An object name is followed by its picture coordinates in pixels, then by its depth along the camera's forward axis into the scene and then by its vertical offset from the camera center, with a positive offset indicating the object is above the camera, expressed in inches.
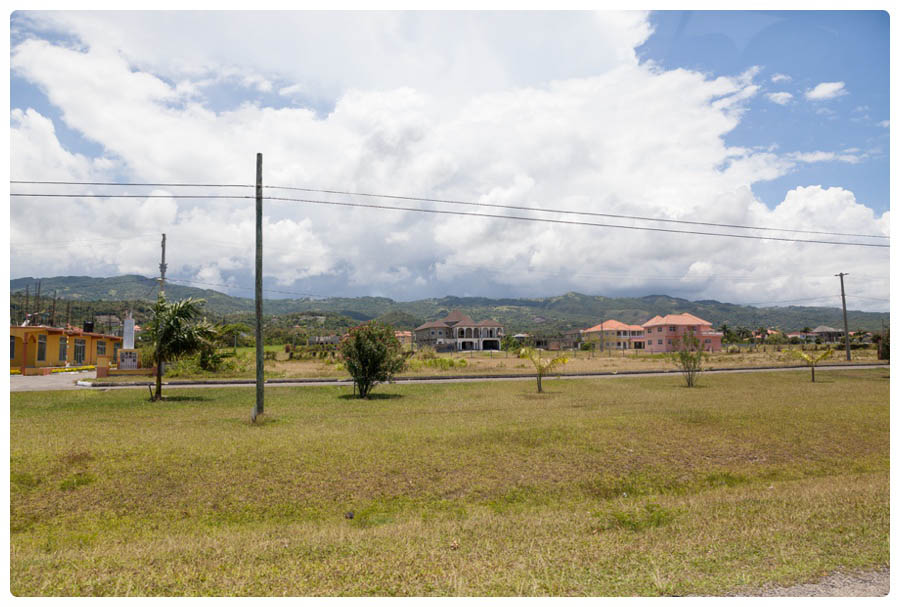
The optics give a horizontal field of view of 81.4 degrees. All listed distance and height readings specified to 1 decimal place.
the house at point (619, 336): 4633.4 +65.6
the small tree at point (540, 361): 1085.1 -33.1
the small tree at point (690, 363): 1171.9 -50.1
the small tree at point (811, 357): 1257.4 -45.7
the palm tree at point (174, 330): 931.3 +45.1
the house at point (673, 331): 3661.4 +78.7
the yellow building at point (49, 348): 1542.8 +36.9
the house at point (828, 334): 4979.1 +40.9
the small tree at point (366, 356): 983.0 -11.6
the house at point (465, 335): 4065.0 +101.8
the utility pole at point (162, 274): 1518.2 +237.9
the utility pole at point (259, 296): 670.3 +73.9
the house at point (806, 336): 4818.9 +24.0
